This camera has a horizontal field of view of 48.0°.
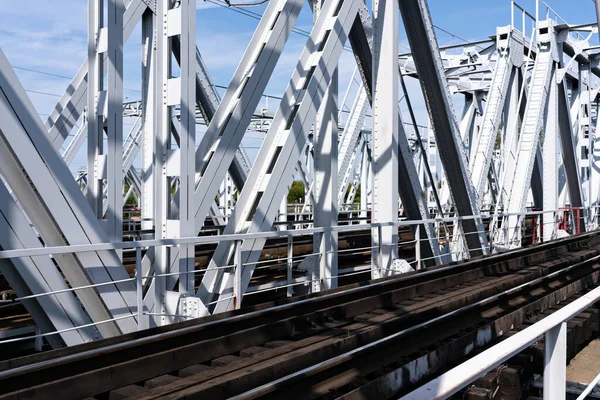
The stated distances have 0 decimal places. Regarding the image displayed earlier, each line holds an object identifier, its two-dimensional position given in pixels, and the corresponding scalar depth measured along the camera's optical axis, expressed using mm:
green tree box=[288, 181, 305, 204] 79688
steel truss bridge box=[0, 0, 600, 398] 6195
